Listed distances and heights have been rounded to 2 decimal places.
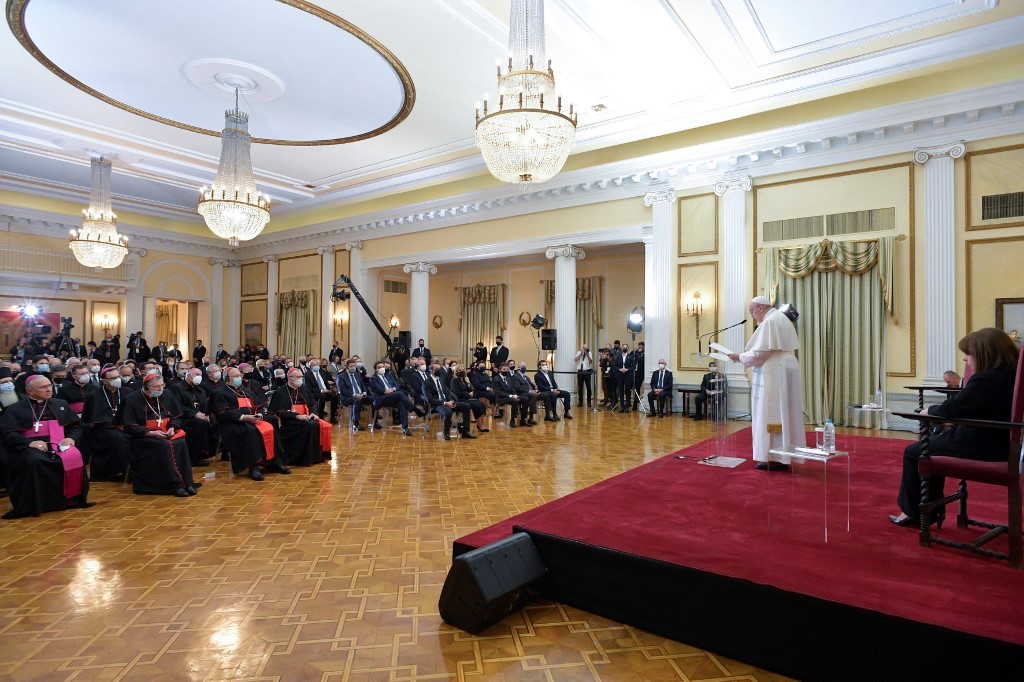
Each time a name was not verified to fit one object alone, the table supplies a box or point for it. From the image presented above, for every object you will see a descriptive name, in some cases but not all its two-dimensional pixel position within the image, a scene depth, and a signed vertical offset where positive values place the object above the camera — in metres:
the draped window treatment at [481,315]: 17.59 +1.04
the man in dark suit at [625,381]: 11.75 -0.69
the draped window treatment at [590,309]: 15.62 +1.08
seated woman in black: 3.01 -0.30
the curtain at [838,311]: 8.70 +0.59
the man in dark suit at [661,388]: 10.45 -0.75
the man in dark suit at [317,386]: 9.01 -0.62
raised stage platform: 2.12 -1.08
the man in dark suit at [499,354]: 13.57 -0.15
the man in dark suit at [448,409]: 8.21 -0.91
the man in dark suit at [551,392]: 10.19 -0.81
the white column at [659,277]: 10.77 +1.37
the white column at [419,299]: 15.01 +1.32
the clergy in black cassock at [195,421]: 6.34 -0.85
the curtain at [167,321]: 21.22 +0.98
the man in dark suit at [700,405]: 9.96 -1.02
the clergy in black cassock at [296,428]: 6.32 -0.92
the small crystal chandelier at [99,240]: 10.63 +2.04
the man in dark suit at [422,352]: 13.80 -0.11
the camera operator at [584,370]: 12.28 -0.48
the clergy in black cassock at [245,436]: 5.78 -0.93
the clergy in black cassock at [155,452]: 5.11 -0.97
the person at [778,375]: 4.88 -0.23
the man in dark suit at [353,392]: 8.98 -0.74
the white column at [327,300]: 16.45 +1.40
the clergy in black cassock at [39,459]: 4.41 -0.90
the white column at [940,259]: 8.10 +1.31
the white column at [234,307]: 19.02 +1.36
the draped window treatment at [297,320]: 16.90 +0.82
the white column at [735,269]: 9.89 +1.41
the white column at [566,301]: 12.29 +1.04
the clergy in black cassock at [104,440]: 5.59 -0.94
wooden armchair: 2.75 -0.64
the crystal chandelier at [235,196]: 7.92 +2.17
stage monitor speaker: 2.54 -1.12
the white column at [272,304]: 17.91 +1.39
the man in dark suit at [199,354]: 16.27 -0.21
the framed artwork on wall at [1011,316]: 7.66 +0.46
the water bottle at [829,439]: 3.78 -0.63
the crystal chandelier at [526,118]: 5.56 +2.31
